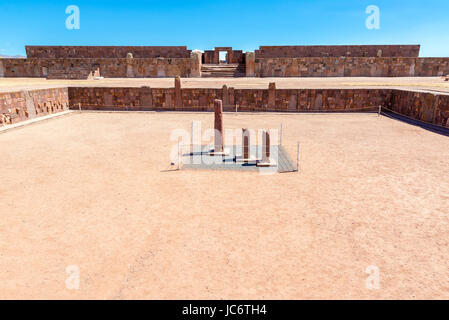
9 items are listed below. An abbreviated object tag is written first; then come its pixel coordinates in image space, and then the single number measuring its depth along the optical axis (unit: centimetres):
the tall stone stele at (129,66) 3090
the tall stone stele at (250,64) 3041
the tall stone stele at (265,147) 788
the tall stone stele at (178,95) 1745
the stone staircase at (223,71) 3103
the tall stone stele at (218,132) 895
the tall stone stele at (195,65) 3016
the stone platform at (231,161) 779
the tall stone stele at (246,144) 809
